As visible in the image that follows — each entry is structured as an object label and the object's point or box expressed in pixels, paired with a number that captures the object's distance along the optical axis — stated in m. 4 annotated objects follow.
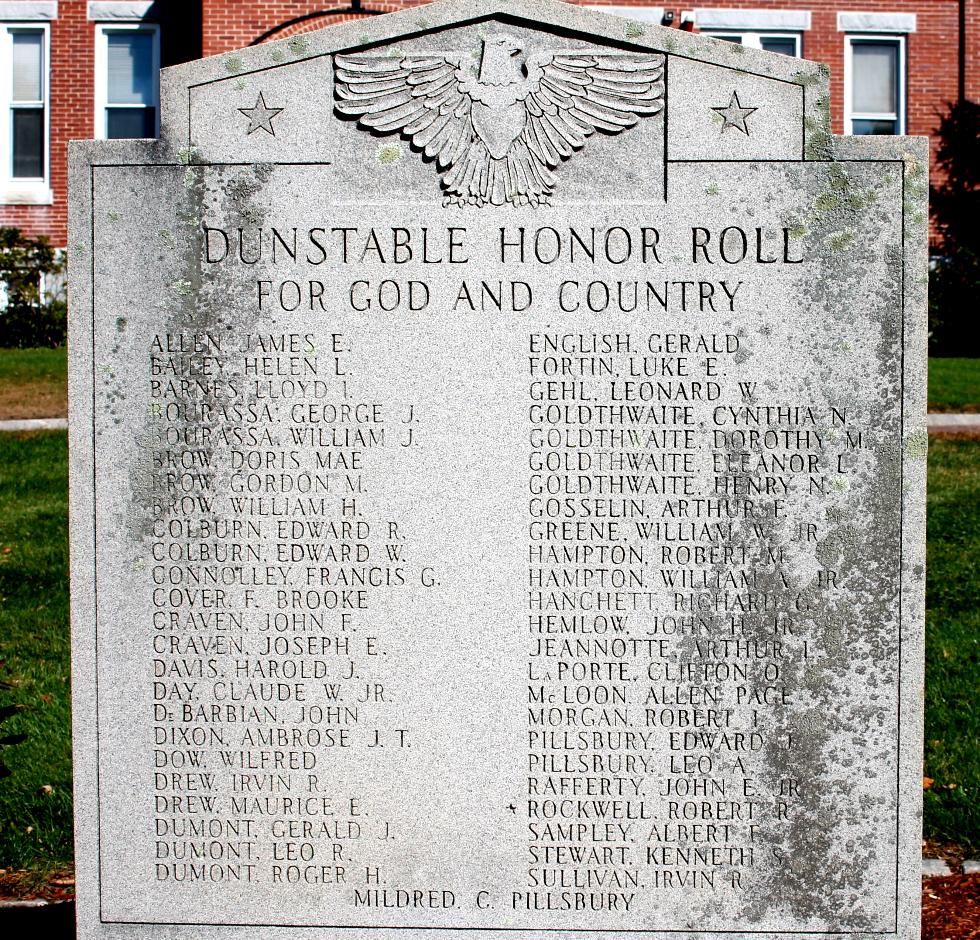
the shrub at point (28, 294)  18.11
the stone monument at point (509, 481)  3.75
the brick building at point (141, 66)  19.39
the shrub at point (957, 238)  18.73
